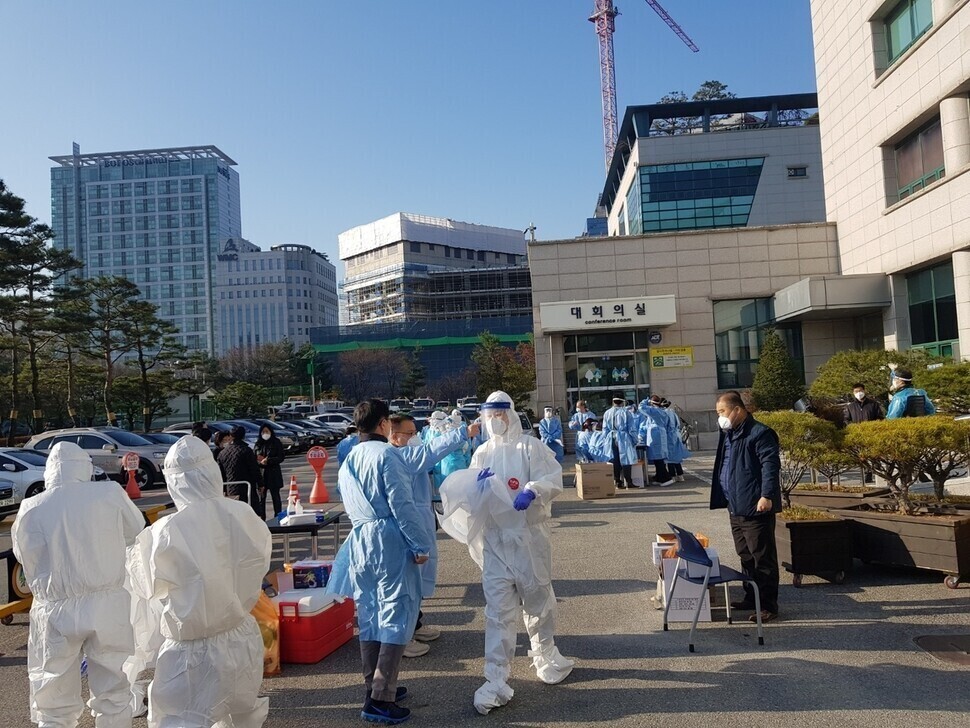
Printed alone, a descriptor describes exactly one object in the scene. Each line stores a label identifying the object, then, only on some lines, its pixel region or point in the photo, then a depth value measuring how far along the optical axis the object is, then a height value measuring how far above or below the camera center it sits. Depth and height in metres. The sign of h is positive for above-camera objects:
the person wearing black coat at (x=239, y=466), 10.20 -0.72
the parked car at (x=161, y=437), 21.45 -0.60
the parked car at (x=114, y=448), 19.50 -0.79
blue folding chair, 5.66 -1.26
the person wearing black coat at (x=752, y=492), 6.11 -0.83
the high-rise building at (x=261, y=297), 139.62 +20.81
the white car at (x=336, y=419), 37.95 -0.57
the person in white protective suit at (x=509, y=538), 4.79 -0.90
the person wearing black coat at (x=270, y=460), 11.84 -0.75
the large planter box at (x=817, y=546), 7.05 -1.46
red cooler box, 5.70 -1.61
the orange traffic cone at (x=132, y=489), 14.97 -1.40
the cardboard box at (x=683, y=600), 6.26 -1.70
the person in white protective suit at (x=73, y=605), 4.21 -1.04
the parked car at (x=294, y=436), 30.17 -1.07
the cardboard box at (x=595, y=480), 13.70 -1.49
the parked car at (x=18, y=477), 15.80 -1.14
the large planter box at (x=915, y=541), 6.56 -1.41
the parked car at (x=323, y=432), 34.44 -1.07
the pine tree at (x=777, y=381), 22.30 +0.19
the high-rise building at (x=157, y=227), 144.38 +35.67
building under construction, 116.31 +22.27
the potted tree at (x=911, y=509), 6.60 -1.19
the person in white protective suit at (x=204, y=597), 3.55 -0.87
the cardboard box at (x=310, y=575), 6.44 -1.39
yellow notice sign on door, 24.95 +1.17
